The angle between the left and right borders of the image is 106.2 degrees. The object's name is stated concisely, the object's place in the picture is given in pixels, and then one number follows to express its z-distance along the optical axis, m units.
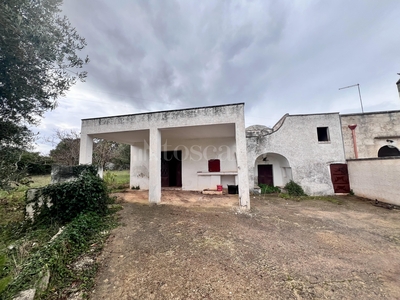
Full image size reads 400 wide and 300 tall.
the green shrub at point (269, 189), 10.19
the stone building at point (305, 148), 9.66
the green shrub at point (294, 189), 9.54
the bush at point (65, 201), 4.55
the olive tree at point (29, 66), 3.38
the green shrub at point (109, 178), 11.54
